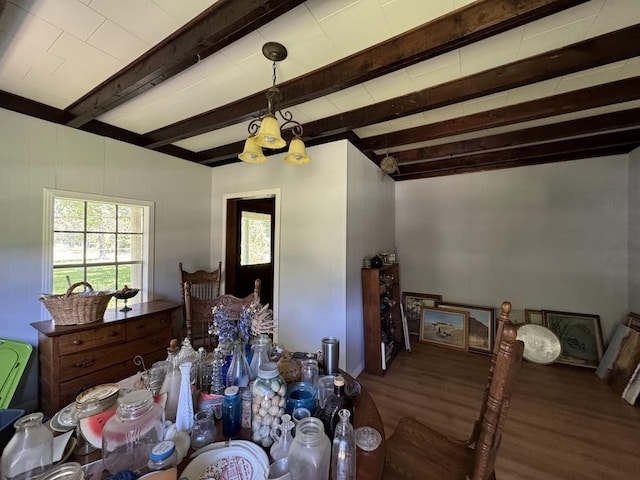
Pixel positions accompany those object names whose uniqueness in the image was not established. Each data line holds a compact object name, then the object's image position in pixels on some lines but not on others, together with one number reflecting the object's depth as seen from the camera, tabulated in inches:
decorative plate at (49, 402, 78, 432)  39.8
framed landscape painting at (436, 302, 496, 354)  142.6
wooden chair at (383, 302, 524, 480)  38.6
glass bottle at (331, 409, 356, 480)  32.1
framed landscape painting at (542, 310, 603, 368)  125.6
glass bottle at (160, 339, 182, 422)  41.9
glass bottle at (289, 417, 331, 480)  30.6
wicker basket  81.1
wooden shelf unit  116.3
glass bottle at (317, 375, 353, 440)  40.5
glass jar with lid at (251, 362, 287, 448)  38.3
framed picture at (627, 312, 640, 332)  112.6
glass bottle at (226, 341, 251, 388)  46.3
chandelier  59.9
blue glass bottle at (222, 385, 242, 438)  39.2
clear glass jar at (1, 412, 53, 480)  28.9
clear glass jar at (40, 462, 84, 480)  26.9
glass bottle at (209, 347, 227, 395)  46.8
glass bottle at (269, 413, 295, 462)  34.7
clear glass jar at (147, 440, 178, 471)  29.8
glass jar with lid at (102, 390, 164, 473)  31.8
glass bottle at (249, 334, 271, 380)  47.7
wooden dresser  79.0
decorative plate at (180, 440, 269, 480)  32.5
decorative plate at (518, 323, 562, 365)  128.7
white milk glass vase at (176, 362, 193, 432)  38.4
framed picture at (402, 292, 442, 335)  163.5
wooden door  147.9
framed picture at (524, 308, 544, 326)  138.4
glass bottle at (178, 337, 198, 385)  48.3
